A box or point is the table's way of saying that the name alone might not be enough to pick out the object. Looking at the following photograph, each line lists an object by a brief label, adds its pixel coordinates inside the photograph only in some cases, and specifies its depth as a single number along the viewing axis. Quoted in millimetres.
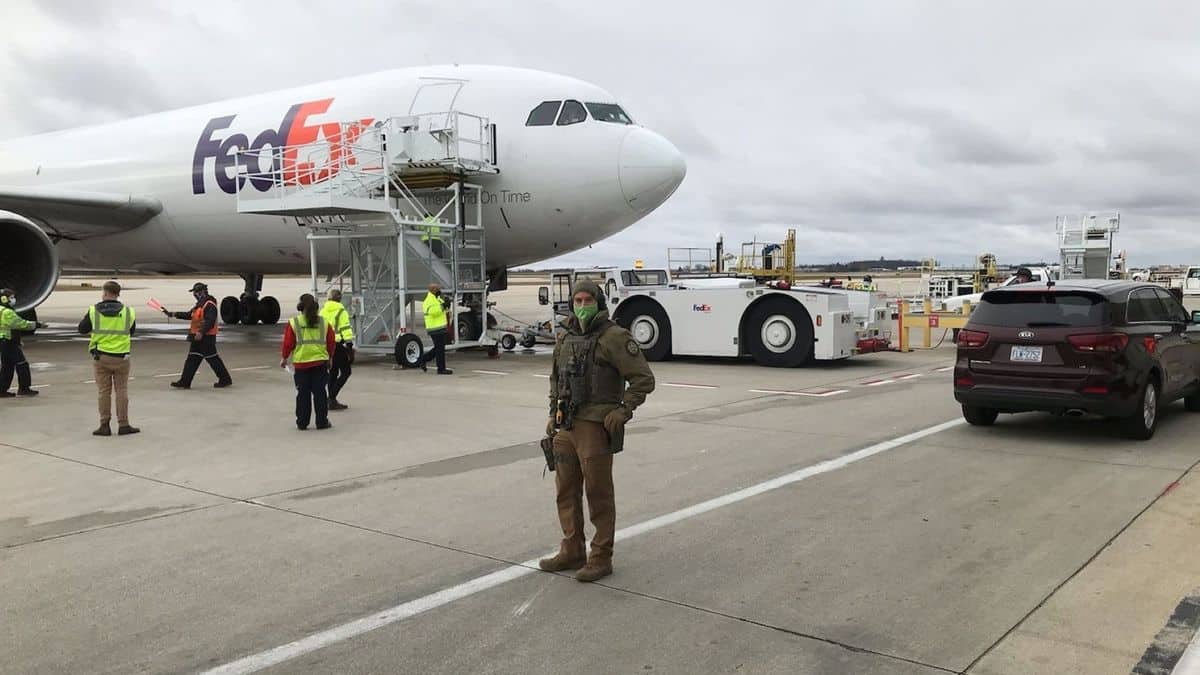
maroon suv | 8273
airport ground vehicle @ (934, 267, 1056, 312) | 22897
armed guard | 4719
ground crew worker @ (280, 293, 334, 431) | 9469
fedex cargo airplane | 15625
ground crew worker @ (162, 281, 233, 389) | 12273
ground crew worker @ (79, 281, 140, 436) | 9180
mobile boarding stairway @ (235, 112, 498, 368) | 15445
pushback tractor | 15273
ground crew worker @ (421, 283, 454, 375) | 14383
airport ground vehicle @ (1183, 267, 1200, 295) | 45944
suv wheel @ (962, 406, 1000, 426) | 9453
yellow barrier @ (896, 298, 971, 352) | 19359
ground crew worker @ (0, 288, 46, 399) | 11498
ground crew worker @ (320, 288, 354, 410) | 11023
